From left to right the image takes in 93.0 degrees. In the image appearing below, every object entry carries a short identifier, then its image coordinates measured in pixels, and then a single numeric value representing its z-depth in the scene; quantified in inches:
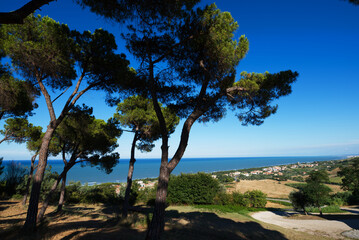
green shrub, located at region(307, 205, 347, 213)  746.2
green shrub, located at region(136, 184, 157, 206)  741.9
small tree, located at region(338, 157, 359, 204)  723.4
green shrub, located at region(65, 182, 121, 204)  697.0
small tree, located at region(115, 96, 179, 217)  436.5
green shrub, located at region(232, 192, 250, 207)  772.8
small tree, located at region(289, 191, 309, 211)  696.4
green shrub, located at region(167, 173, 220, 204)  767.7
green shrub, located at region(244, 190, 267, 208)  826.2
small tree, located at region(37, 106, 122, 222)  407.8
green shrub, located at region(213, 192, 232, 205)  765.9
